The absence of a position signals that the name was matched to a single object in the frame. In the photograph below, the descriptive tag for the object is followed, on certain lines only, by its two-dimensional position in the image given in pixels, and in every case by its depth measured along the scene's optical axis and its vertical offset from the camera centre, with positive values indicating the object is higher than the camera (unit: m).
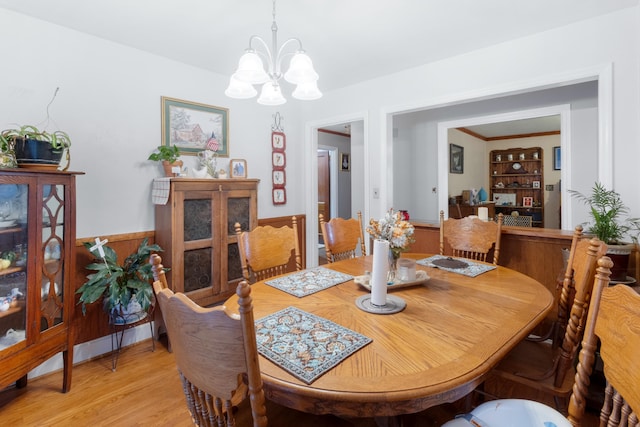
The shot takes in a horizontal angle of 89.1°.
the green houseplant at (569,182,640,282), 1.93 -0.09
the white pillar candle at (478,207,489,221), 2.73 -0.01
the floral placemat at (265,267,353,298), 1.53 -0.35
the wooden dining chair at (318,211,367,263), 2.31 -0.18
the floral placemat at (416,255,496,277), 1.81 -0.32
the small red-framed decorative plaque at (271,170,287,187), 3.70 +0.41
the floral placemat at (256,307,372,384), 0.90 -0.41
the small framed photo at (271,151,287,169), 3.68 +0.62
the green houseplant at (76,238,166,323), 2.20 -0.49
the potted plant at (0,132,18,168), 1.76 +0.33
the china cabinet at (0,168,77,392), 1.73 -0.28
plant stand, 2.34 -0.83
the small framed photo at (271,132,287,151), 3.67 +0.83
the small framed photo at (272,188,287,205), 3.71 +0.20
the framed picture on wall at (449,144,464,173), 5.30 +0.91
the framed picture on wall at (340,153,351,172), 6.19 +0.99
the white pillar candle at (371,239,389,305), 1.22 -0.23
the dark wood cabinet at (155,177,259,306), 2.53 -0.15
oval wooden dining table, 0.81 -0.41
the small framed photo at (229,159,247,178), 3.26 +0.46
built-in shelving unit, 6.84 +0.67
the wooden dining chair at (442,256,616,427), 0.78 -0.41
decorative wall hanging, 3.68 +0.60
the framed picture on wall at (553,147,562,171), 6.57 +1.09
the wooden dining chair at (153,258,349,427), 0.71 -0.33
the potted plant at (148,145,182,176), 2.61 +0.46
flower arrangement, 1.44 -0.08
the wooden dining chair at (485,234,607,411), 1.23 -0.64
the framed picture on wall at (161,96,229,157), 2.83 +0.80
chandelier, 1.57 +0.69
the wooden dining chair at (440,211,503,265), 2.31 -0.17
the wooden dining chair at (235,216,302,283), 1.90 -0.22
